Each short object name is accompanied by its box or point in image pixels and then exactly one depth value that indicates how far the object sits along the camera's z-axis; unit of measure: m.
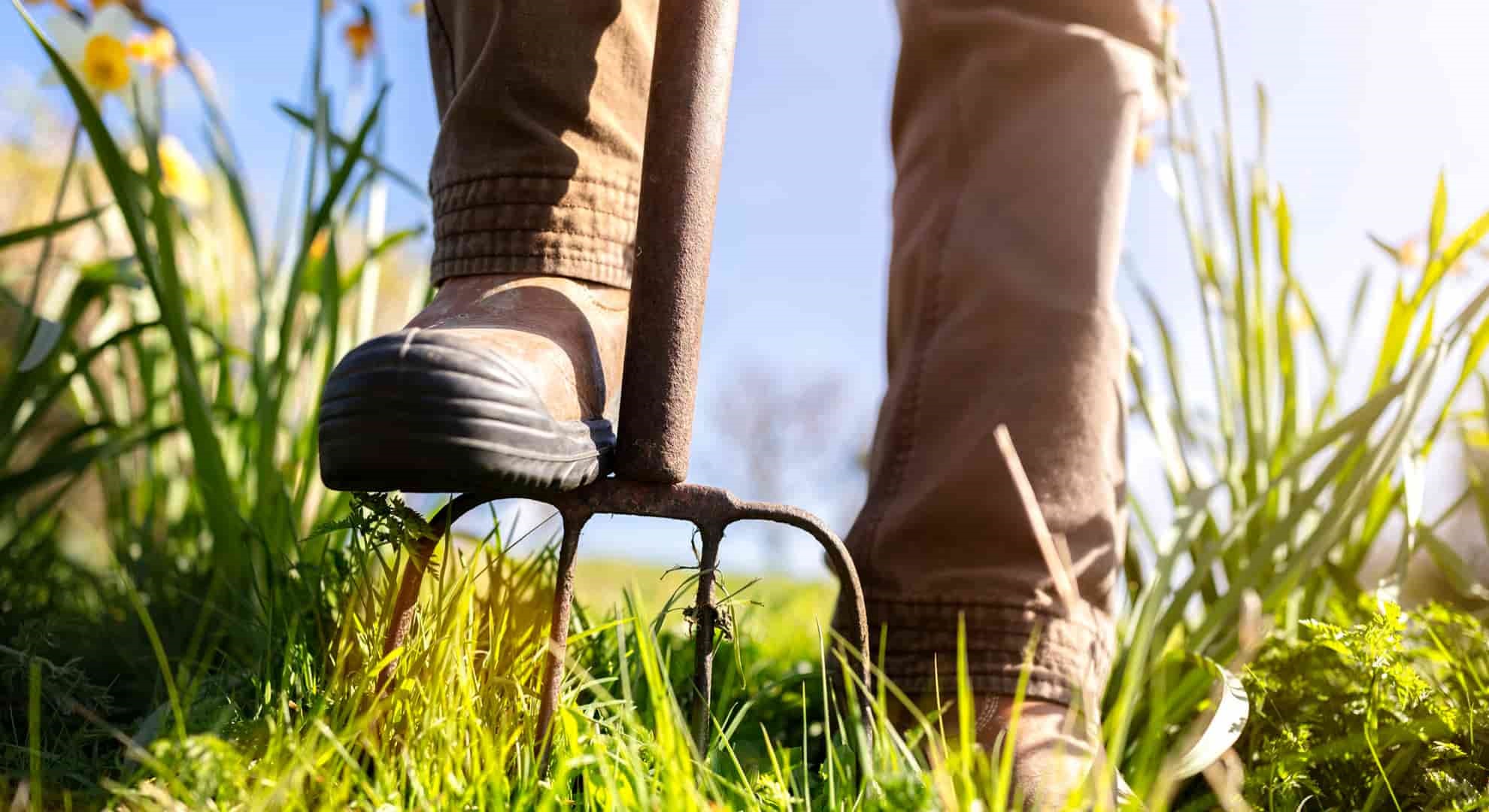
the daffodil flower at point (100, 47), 1.49
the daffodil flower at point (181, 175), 1.79
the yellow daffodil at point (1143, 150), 1.79
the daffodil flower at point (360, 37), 1.91
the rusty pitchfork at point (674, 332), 0.84
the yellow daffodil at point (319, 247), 2.14
